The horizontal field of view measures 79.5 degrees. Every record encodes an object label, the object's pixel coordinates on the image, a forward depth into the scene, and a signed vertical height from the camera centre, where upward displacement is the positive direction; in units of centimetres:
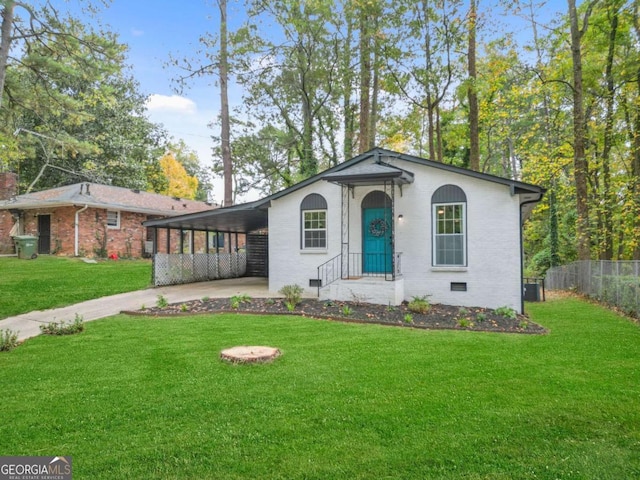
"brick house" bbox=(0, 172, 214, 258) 1719 +153
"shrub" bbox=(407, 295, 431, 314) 853 -128
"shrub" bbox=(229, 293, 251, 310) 909 -126
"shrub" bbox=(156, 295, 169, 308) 923 -128
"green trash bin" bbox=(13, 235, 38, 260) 1628 +26
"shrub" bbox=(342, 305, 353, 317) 829 -136
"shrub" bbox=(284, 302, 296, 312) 877 -131
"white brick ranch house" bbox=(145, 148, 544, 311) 932 +45
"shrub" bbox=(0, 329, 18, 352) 597 -142
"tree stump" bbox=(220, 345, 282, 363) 506 -141
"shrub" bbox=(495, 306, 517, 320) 836 -142
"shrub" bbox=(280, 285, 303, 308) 928 -110
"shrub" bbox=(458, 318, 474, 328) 737 -145
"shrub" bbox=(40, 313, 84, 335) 686 -139
